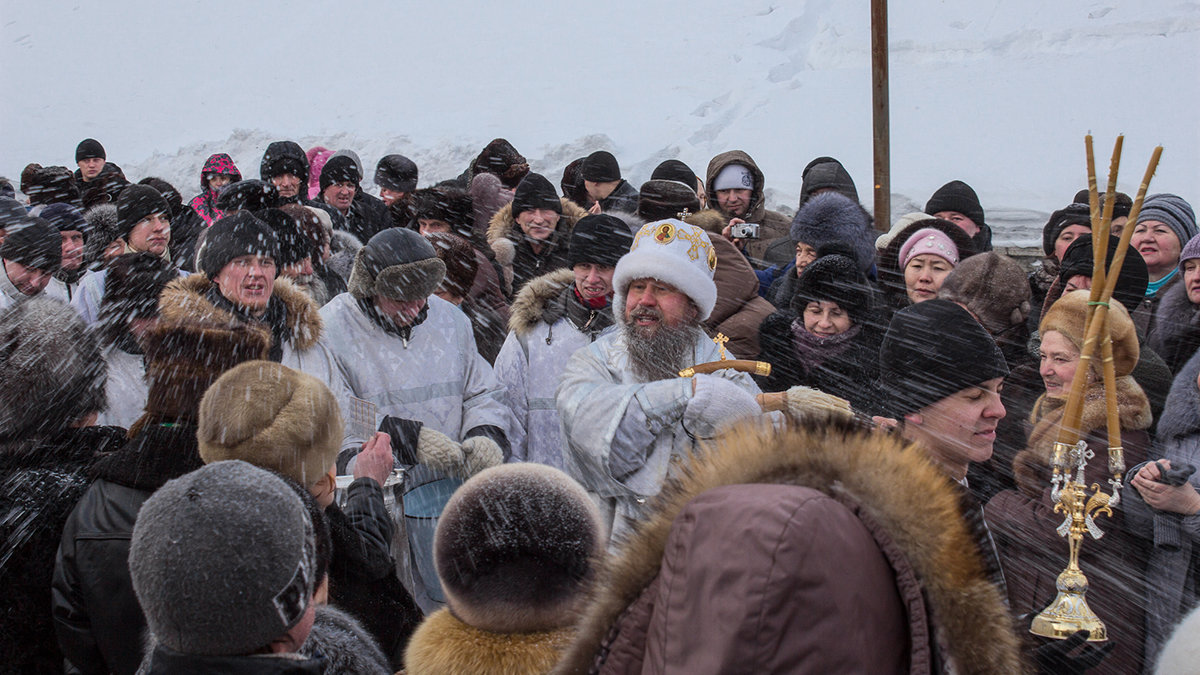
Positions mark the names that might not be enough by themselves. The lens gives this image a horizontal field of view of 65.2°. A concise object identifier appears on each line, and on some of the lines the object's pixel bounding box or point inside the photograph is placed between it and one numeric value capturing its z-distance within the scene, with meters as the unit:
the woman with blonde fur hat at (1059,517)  3.02
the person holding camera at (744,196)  6.15
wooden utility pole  6.69
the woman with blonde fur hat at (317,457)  2.64
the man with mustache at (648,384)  3.10
